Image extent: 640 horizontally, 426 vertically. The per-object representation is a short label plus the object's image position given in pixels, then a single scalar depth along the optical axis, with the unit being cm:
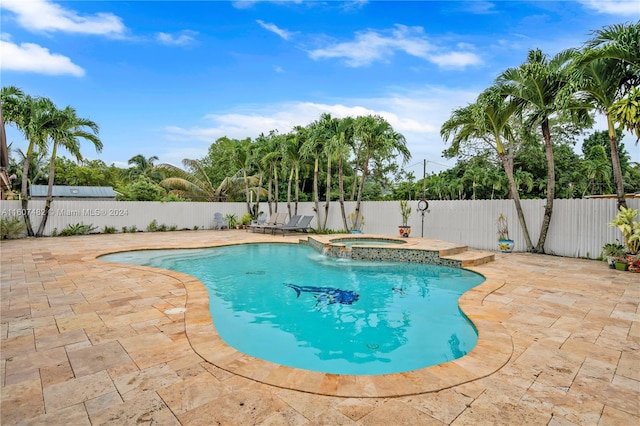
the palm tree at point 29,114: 1179
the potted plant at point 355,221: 1479
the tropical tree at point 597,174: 2400
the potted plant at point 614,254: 702
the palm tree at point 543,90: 823
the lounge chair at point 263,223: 1587
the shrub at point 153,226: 1631
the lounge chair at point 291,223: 1498
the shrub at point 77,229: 1388
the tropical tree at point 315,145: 1426
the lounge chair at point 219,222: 1783
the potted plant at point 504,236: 979
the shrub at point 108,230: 1501
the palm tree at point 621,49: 654
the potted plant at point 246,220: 1823
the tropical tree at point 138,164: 3119
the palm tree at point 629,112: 579
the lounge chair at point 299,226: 1466
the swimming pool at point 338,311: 350
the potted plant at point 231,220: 1834
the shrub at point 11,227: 1211
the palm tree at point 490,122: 927
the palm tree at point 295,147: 1556
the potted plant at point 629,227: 674
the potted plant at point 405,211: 1252
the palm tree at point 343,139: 1340
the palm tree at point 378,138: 1311
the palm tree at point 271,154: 1616
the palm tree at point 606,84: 716
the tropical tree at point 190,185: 2163
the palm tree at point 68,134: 1231
